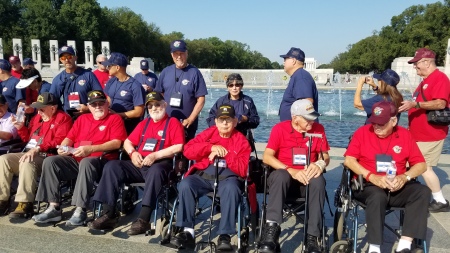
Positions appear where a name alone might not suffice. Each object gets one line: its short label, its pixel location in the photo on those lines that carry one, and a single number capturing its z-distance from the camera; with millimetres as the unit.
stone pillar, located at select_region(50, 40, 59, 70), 34750
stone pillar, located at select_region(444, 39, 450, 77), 25158
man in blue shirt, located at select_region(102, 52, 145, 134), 4910
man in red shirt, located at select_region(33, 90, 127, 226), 3988
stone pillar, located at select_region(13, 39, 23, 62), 33681
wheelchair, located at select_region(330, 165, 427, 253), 3281
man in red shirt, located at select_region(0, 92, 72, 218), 4176
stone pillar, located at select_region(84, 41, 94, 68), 35209
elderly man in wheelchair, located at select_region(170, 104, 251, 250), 3416
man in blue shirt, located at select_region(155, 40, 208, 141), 4934
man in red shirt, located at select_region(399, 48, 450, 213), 4461
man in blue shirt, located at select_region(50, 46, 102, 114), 5113
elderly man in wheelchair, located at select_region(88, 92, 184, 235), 3822
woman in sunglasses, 4758
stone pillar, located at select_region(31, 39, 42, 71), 35000
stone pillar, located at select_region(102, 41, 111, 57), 33069
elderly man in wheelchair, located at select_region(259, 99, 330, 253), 3334
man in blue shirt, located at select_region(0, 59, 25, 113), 5617
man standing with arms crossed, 4273
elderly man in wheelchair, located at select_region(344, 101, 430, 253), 3217
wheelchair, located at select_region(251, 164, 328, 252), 3328
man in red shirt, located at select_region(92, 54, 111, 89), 6798
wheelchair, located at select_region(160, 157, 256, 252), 3379
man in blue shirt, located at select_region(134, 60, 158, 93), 8062
